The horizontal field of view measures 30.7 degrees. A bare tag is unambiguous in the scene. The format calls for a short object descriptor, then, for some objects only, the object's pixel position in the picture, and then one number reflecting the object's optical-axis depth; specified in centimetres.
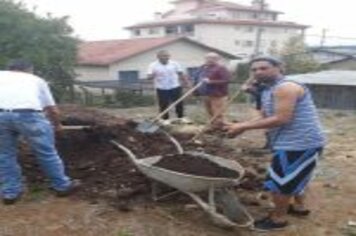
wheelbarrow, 561
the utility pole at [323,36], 5988
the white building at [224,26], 5390
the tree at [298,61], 3422
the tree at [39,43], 2034
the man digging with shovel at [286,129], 534
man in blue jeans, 608
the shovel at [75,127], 767
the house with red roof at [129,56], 3572
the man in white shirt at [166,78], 1158
